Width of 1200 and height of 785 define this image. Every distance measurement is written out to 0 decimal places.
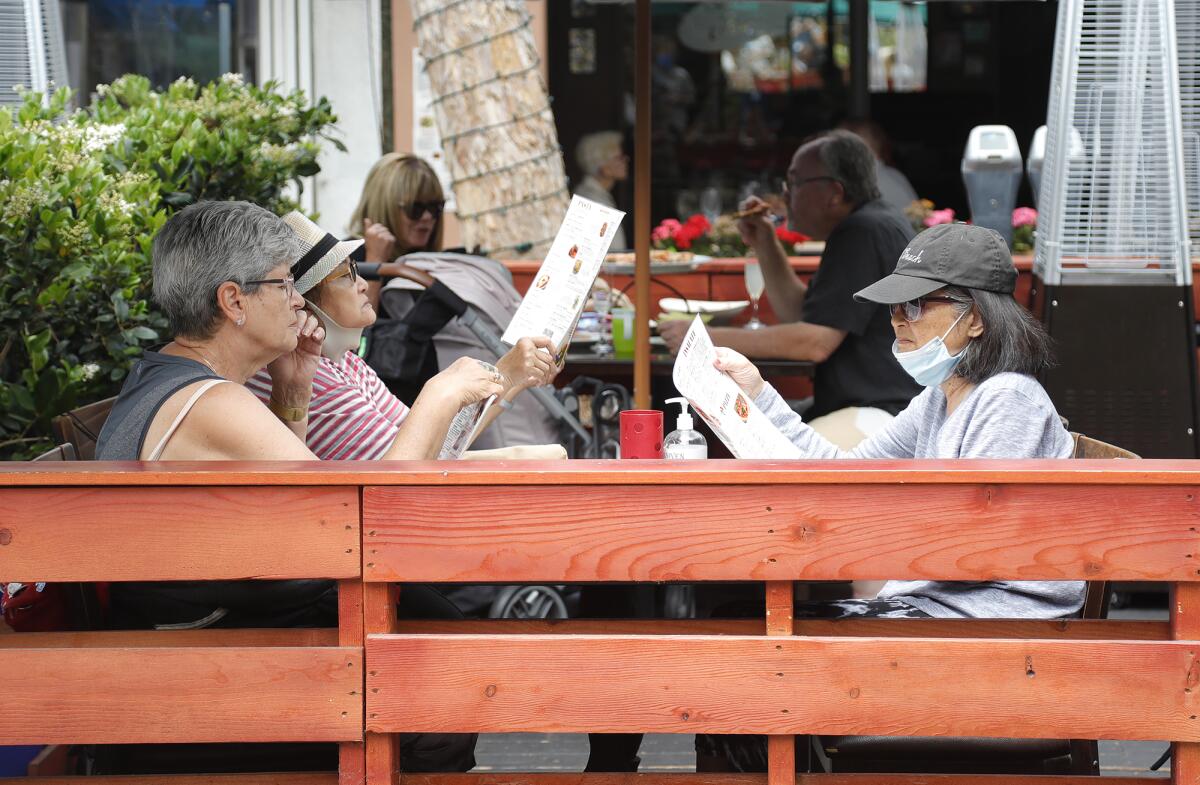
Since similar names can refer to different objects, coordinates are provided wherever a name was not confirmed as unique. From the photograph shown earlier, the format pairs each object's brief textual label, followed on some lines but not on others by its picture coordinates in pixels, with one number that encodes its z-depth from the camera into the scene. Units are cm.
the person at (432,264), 942
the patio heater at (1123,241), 1072
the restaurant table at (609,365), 1041
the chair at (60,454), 573
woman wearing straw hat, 651
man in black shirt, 926
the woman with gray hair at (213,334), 538
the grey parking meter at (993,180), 1422
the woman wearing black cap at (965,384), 540
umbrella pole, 789
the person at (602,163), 1881
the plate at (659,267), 1237
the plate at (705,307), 1153
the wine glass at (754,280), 1094
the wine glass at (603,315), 1094
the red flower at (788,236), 1323
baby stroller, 927
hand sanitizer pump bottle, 588
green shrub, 718
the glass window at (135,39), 1922
